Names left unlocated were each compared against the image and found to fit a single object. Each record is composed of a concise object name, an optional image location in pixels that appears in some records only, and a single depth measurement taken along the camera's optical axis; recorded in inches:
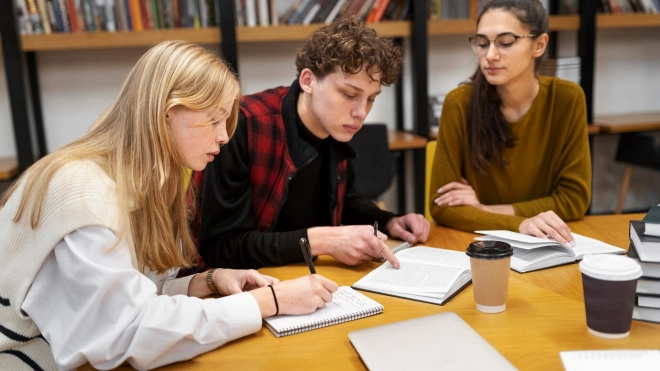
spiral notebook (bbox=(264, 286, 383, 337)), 43.5
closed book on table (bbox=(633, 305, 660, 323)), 43.1
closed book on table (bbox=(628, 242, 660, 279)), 42.4
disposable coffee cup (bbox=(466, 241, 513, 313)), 45.0
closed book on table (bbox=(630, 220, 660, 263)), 42.0
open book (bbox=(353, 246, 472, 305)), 48.9
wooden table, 39.1
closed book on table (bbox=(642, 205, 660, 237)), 42.1
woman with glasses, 75.9
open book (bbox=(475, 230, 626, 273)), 55.6
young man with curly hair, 59.1
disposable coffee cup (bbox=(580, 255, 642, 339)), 39.9
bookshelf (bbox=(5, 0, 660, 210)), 117.1
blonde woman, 38.3
